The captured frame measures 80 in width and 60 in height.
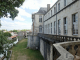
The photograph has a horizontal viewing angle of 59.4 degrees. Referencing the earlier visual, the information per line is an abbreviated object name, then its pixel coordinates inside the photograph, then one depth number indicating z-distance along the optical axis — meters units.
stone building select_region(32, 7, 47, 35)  27.75
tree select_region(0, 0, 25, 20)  10.03
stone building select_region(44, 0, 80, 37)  8.80
